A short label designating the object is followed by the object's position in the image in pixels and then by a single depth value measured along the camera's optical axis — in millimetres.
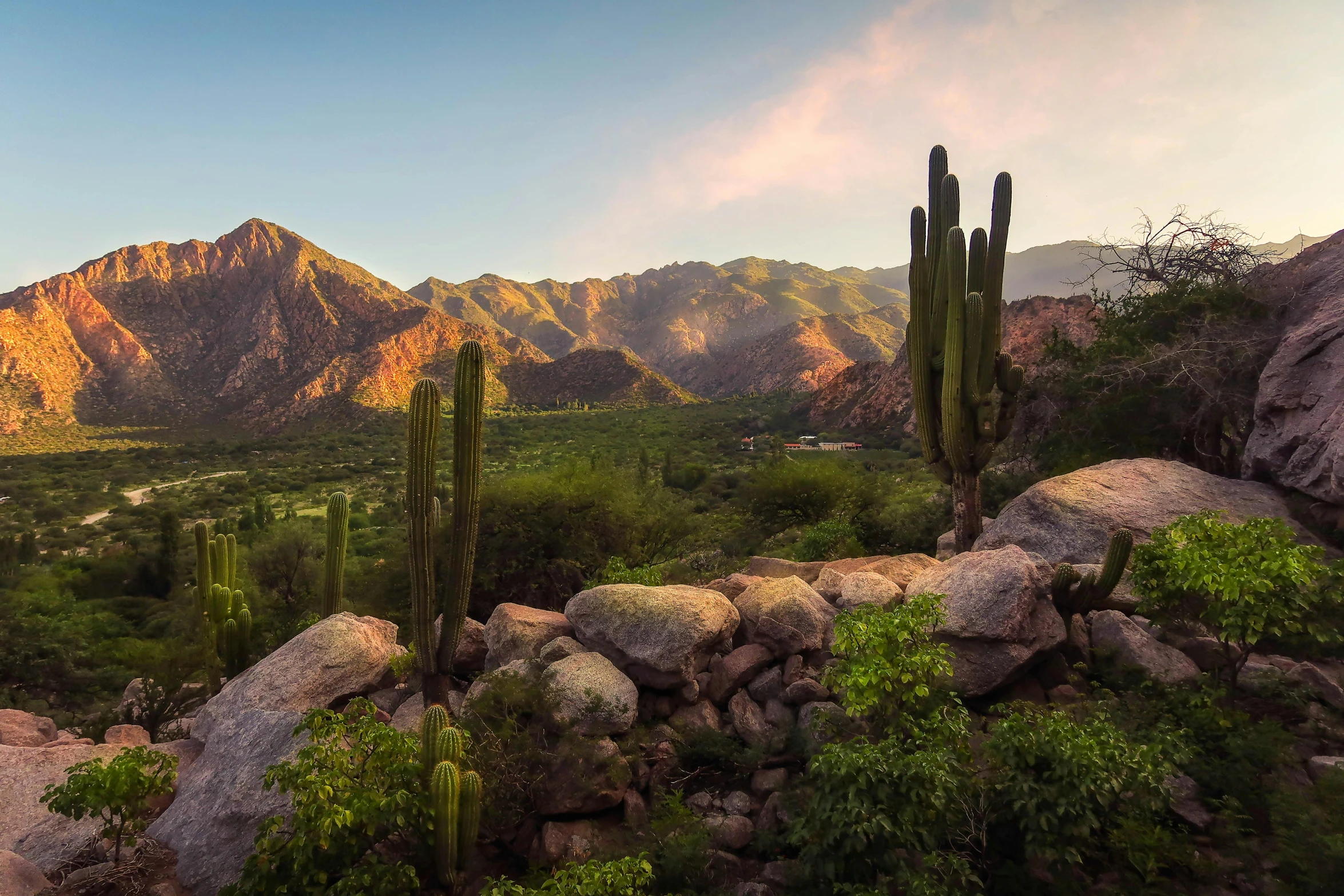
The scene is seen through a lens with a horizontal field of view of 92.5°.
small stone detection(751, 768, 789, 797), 5293
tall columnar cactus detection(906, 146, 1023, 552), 9547
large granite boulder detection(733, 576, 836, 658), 6590
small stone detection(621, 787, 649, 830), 5164
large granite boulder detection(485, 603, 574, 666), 6941
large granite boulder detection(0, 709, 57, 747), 7566
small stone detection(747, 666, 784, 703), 6316
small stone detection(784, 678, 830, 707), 6070
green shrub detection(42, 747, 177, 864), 4723
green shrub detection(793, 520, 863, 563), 12297
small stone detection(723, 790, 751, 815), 5172
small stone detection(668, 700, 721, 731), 6043
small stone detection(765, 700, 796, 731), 5883
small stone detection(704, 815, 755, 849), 4844
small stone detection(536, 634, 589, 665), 6559
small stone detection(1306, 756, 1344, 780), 4406
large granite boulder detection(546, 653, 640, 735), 5699
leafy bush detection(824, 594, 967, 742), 4938
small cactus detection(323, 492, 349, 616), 8883
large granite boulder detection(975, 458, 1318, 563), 8094
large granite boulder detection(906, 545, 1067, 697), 5871
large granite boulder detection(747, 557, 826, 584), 9062
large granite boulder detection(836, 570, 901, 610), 7055
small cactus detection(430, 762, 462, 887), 4434
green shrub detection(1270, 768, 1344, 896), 3426
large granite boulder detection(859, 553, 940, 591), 8266
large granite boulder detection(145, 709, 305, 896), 4867
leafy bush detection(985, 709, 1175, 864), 3857
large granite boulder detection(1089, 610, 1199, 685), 5934
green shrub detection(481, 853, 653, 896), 3822
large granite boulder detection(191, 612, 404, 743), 6289
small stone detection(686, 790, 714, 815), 5219
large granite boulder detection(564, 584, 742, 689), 6203
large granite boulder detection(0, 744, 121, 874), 5242
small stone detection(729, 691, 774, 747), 5832
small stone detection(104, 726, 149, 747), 7418
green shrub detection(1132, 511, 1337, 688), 5035
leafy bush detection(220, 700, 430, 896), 4082
